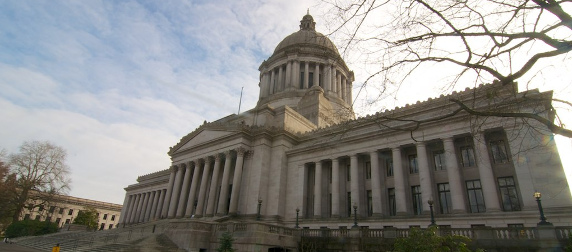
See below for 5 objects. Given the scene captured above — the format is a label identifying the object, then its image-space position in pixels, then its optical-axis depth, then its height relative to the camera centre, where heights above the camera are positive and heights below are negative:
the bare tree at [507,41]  7.21 +5.03
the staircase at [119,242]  21.23 -0.75
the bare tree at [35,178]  44.12 +6.81
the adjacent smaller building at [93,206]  81.44 +5.02
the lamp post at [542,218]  15.36 +1.85
